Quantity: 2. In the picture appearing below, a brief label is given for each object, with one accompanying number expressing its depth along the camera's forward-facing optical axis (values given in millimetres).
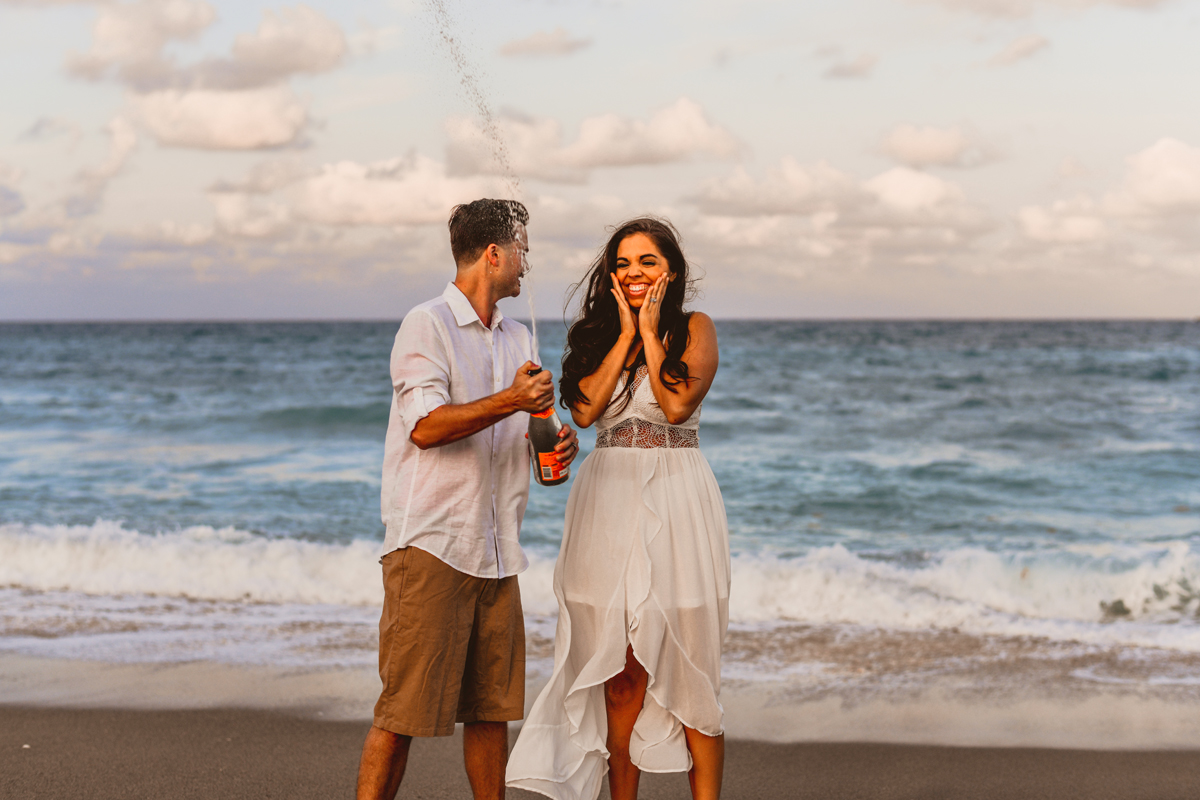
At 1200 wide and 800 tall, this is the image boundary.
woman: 3064
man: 2852
